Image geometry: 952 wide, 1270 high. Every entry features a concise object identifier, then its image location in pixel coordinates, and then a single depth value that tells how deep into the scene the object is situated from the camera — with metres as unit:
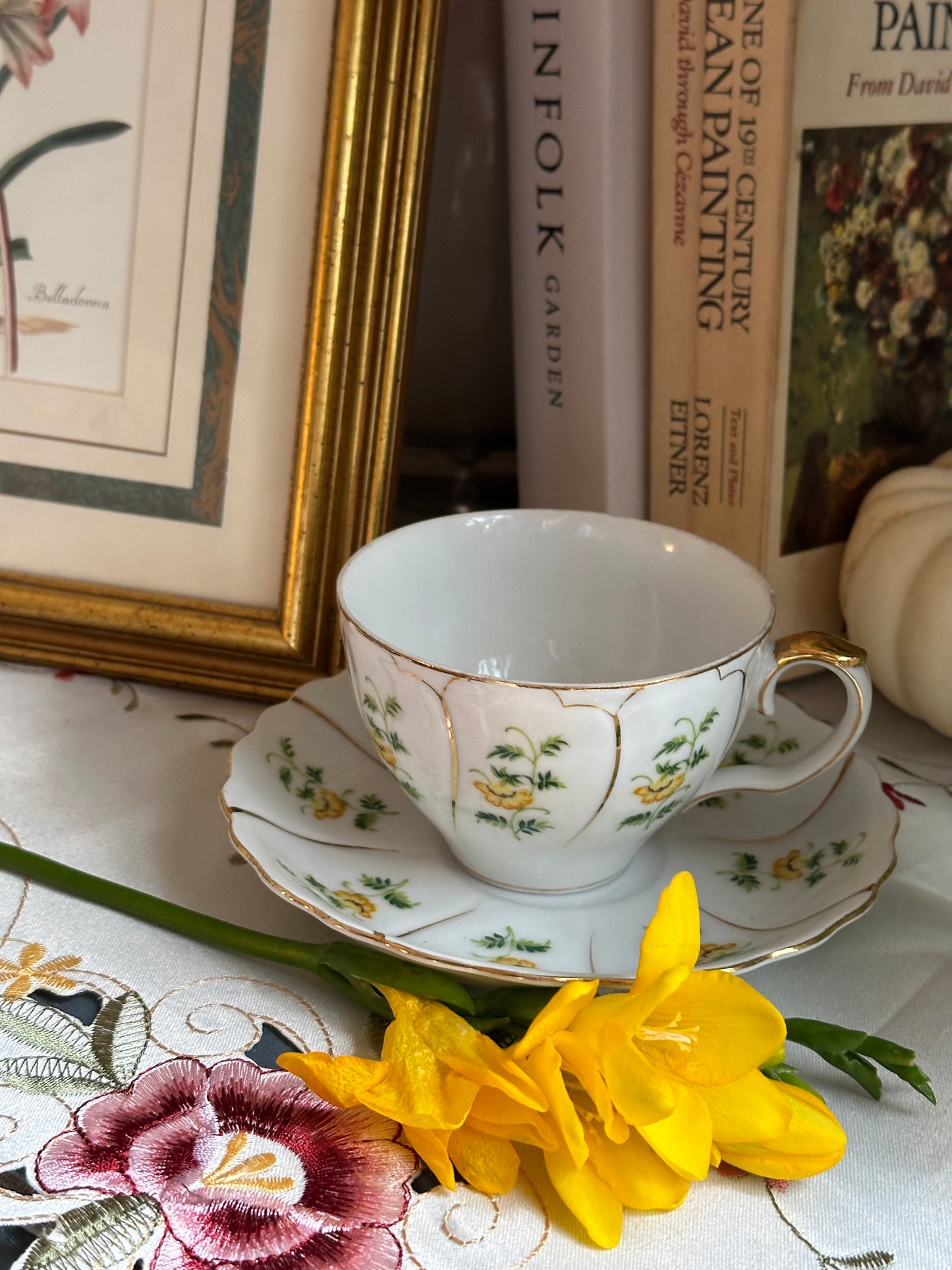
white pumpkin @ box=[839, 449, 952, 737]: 0.48
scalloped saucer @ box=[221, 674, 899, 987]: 0.37
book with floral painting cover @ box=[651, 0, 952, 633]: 0.48
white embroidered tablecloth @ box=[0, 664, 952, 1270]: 0.29
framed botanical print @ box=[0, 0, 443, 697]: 0.49
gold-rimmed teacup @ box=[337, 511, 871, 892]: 0.36
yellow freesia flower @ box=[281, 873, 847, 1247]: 0.29
